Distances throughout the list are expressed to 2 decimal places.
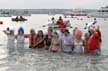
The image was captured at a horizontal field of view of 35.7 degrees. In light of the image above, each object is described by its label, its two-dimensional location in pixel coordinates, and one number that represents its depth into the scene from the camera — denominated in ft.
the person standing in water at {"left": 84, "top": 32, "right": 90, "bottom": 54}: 31.68
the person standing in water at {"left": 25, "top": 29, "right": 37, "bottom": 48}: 35.14
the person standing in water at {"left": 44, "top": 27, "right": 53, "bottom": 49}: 33.95
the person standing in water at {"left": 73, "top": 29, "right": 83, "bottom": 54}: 31.46
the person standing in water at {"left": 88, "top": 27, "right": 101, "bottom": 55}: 30.94
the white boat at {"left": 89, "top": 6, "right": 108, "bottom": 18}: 196.22
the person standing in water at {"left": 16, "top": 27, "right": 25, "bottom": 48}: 34.91
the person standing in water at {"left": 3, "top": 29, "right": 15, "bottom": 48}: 34.81
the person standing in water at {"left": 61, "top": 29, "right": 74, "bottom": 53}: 31.49
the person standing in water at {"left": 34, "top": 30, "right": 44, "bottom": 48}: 34.36
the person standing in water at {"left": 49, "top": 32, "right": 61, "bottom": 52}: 31.99
